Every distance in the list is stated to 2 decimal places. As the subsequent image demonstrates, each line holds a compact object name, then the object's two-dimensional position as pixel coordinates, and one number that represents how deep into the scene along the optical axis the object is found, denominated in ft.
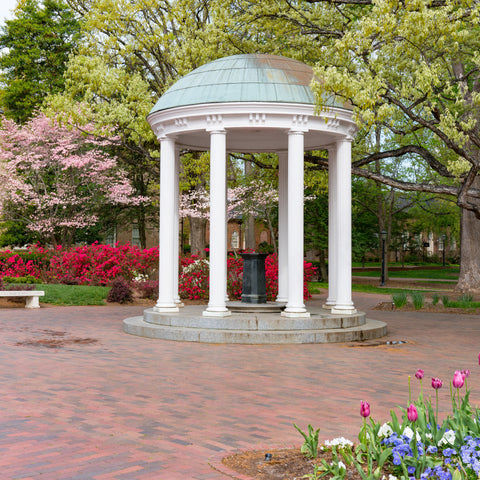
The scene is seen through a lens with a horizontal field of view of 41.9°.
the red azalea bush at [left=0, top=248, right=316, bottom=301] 71.92
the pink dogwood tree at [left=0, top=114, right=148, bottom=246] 100.58
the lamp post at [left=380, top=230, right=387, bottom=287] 112.88
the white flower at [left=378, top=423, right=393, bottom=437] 15.26
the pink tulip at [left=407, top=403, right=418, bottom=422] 12.60
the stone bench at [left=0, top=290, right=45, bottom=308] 62.64
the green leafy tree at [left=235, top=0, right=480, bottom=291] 38.91
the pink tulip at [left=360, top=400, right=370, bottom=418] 13.44
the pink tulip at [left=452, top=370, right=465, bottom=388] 13.52
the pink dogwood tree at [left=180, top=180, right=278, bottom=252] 95.20
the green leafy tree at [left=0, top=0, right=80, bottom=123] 114.32
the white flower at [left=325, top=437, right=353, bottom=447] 15.21
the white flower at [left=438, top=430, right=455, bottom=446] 14.77
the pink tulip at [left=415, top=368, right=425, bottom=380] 14.62
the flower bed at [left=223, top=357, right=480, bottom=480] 13.82
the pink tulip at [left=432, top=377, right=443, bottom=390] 14.06
